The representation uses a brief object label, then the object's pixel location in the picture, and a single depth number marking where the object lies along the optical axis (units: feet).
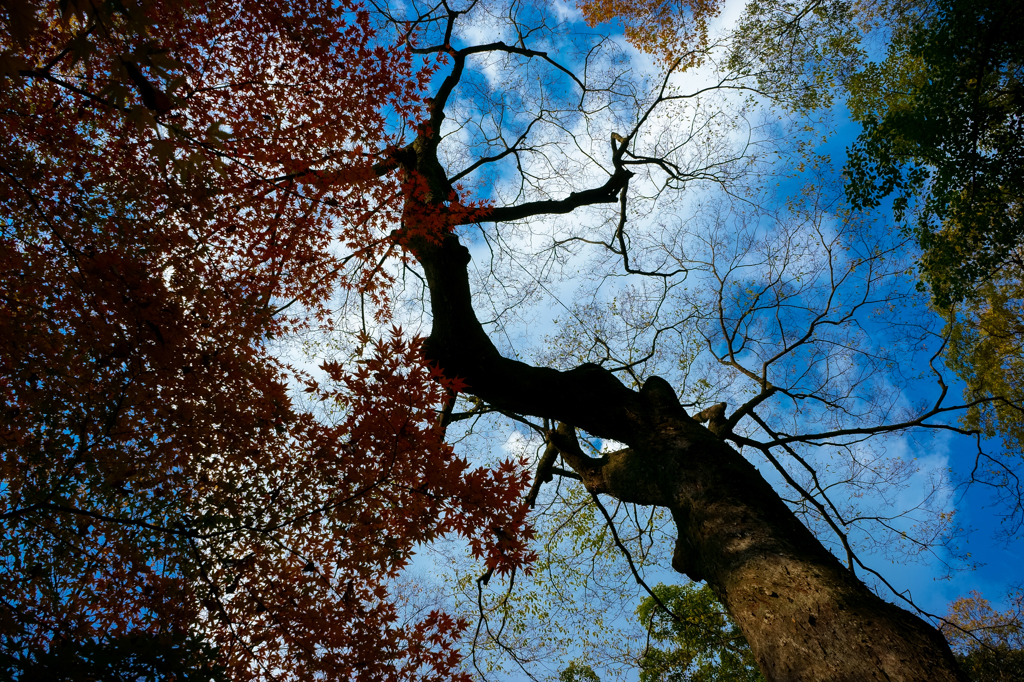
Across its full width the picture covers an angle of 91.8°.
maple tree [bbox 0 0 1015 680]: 9.69
